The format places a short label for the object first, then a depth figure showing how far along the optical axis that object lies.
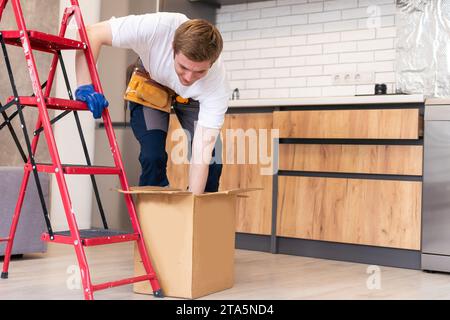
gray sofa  3.56
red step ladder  2.43
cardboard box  2.66
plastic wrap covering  4.28
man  2.60
